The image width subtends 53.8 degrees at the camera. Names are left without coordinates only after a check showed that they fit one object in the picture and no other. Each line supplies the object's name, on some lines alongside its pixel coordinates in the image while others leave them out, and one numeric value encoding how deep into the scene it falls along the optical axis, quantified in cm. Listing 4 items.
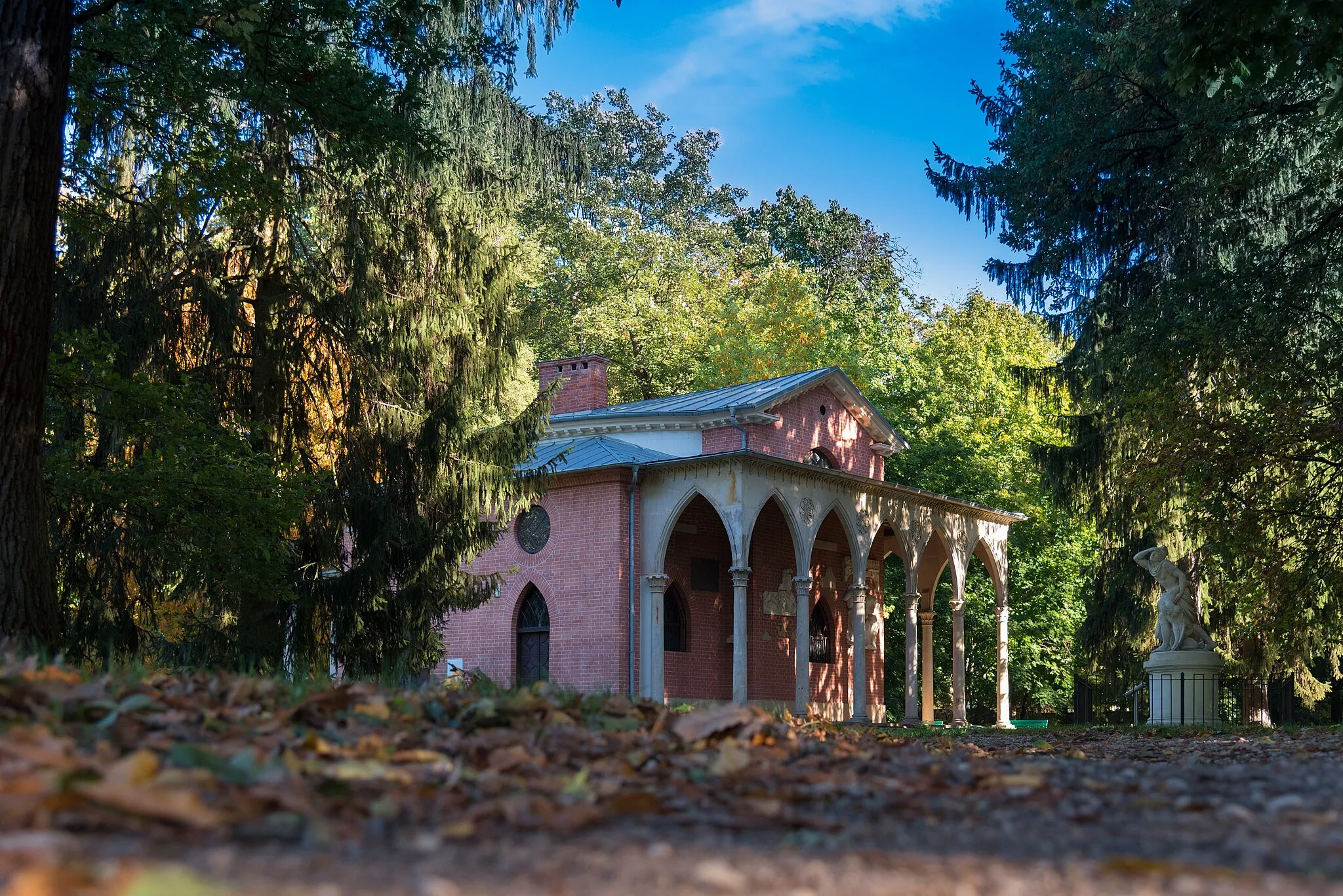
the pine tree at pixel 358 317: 1703
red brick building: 2612
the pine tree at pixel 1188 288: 1673
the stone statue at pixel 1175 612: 2173
